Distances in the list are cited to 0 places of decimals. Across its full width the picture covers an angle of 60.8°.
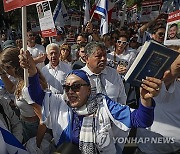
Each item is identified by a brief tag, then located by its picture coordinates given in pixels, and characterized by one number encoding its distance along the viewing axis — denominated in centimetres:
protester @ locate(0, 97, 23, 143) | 132
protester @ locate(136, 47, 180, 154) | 118
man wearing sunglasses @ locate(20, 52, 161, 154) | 117
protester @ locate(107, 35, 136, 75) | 275
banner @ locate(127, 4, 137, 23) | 751
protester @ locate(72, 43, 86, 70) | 246
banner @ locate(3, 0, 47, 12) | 138
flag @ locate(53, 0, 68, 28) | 436
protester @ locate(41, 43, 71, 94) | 239
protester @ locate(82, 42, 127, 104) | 182
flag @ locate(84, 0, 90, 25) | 412
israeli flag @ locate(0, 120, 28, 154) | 104
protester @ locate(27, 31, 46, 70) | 366
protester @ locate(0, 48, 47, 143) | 153
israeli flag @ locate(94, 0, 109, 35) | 338
